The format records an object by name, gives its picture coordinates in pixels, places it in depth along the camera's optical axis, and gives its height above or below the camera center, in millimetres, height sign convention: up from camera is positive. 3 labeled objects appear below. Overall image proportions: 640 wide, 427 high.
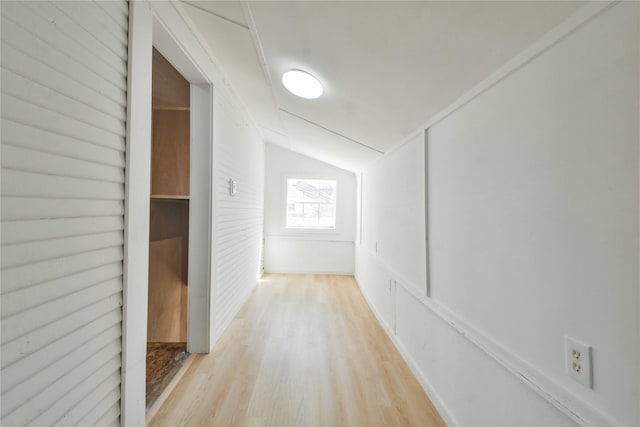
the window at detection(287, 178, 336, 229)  5094 +245
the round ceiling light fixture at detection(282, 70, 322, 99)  1898 +956
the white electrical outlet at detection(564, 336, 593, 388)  742 -398
